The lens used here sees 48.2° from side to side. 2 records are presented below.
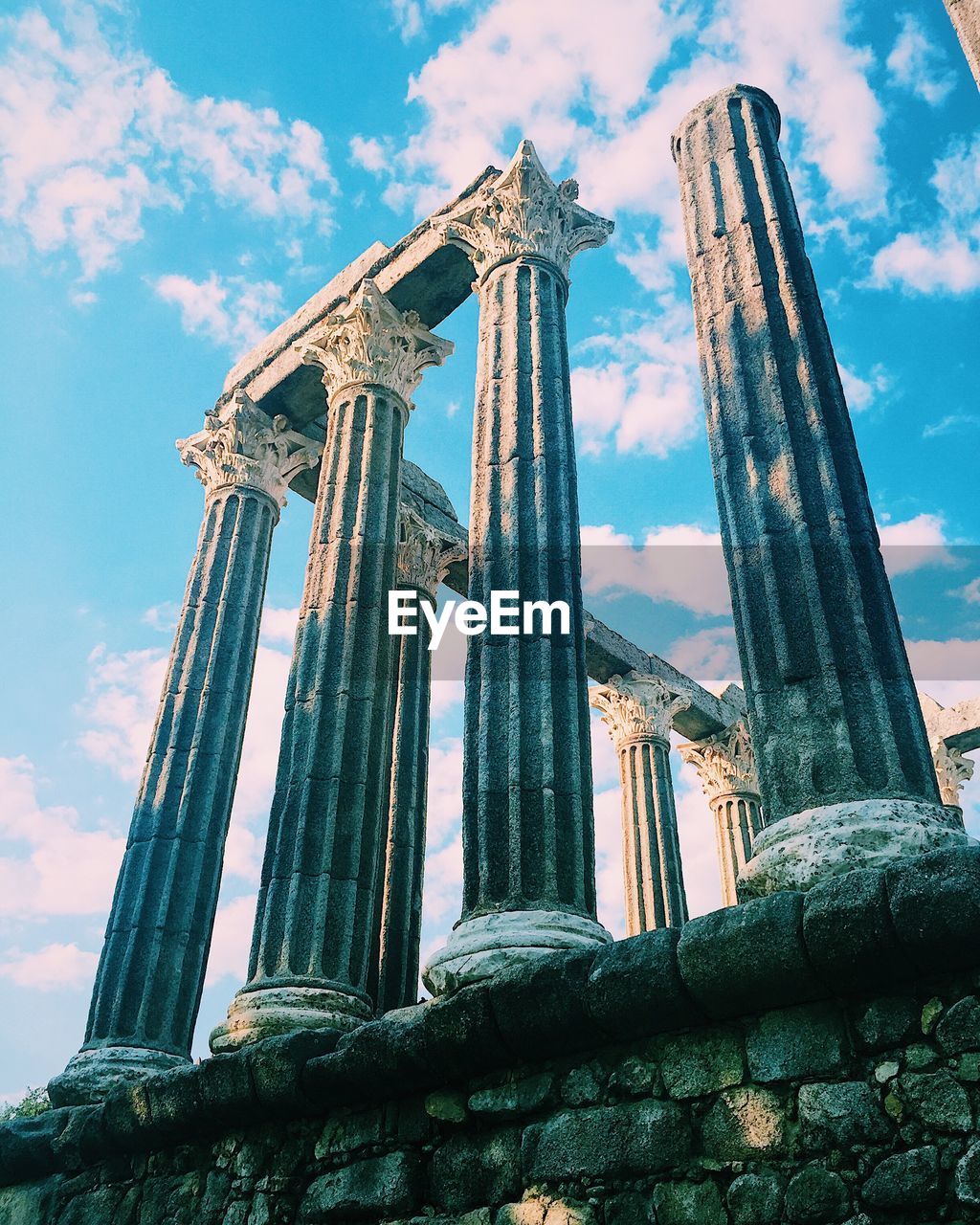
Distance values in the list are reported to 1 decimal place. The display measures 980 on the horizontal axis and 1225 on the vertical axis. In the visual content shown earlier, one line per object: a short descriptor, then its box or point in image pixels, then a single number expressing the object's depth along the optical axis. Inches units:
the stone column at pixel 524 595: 344.8
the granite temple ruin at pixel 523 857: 216.8
